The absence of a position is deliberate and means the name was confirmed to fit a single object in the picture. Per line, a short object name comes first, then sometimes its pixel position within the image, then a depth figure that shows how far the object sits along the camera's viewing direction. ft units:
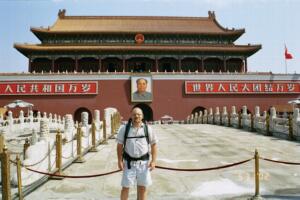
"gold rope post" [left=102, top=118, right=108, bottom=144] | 48.22
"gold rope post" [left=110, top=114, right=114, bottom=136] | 59.26
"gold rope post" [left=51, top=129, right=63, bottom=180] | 25.36
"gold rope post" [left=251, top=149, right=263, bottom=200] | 19.36
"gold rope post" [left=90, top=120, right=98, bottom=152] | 39.11
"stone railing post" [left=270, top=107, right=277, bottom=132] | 53.83
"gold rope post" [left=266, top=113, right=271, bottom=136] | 53.42
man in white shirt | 15.96
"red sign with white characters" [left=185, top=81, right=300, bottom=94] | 110.32
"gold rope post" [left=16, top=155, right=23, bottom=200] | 18.35
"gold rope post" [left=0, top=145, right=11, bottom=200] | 16.96
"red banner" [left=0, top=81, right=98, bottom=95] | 105.70
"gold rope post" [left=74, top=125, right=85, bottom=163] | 31.81
